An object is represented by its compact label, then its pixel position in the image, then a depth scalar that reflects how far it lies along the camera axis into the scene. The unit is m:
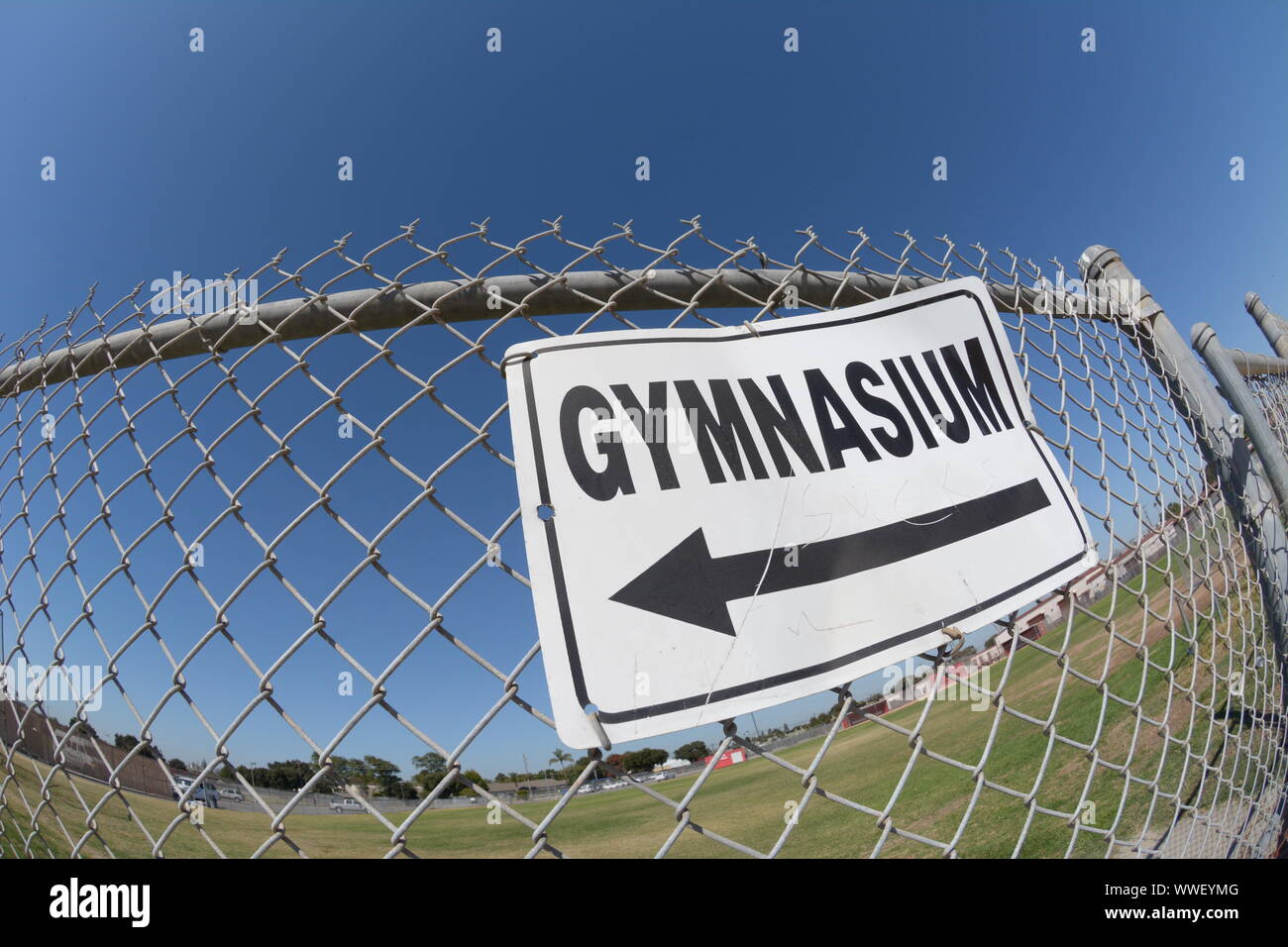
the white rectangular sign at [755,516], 0.94
